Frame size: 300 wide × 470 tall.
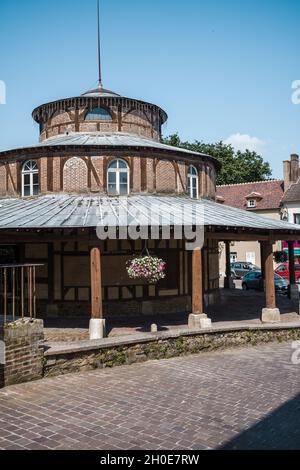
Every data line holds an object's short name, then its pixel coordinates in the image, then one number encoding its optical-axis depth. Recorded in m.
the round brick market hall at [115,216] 14.29
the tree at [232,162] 54.22
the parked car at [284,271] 30.72
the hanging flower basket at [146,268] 12.21
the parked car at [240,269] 36.53
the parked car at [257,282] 24.05
